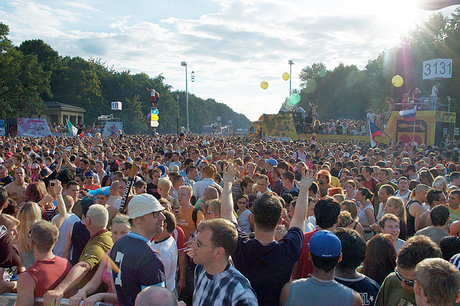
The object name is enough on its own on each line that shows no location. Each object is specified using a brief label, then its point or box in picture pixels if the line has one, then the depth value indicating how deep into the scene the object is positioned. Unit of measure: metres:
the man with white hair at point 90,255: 2.91
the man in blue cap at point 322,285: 2.28
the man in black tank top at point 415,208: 5.14
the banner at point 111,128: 35.06
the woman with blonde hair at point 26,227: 3.88
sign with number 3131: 22.66
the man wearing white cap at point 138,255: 2.51
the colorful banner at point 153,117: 20.55
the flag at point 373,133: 15.53
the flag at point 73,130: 21.14
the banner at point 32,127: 22.84
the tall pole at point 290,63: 46.47
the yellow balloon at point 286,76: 29.38
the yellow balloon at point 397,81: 21.41
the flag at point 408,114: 19.50
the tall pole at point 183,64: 44.48
